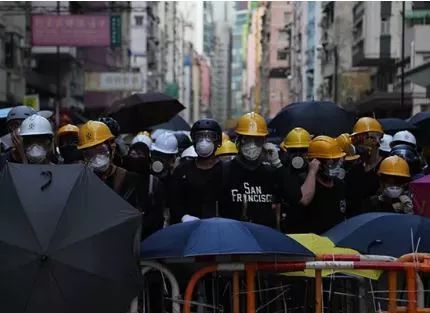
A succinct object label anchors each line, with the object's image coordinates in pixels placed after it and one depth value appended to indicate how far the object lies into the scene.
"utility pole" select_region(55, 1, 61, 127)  36.91
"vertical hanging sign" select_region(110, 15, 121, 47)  37.78
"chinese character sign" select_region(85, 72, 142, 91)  40.94
